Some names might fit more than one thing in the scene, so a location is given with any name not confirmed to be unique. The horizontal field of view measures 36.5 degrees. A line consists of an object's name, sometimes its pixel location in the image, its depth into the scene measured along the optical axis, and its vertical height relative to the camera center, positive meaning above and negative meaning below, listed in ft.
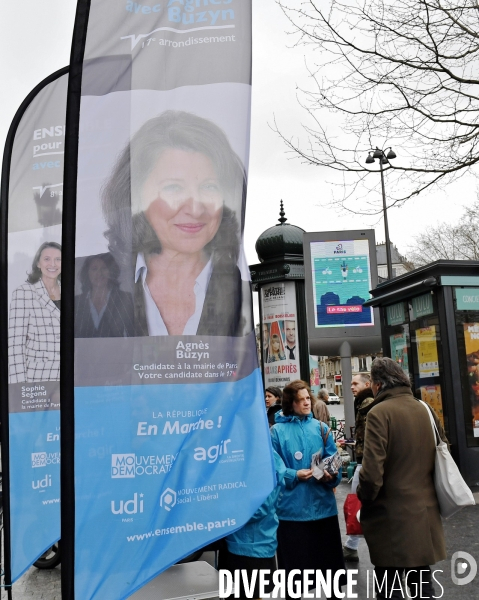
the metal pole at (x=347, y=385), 50.05 +0.70
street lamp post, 75.00 +18.15
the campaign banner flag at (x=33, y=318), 16.51 +2.15
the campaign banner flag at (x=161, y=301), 10.11 +1.51
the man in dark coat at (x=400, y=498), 14.89 -2.18
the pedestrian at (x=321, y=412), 29.44 -0.67
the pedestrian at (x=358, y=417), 22.86 -0.74
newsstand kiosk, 32.86 +2.00
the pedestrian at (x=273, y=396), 28.45 +0.07
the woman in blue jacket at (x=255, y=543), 14.88 -2.94
